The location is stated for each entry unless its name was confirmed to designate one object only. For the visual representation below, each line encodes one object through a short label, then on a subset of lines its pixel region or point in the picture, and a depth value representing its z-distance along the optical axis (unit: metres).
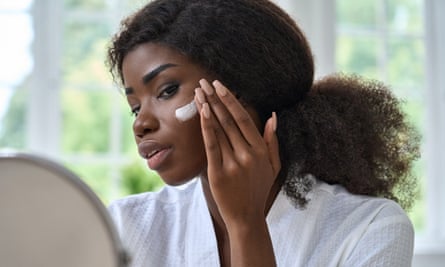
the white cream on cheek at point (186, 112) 1.39
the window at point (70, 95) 2.48
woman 1.33
